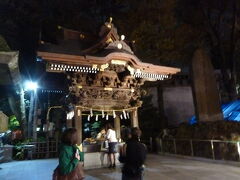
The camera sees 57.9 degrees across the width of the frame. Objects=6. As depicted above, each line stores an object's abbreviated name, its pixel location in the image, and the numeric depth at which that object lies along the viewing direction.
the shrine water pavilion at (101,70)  8.66
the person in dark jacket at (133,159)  4.02
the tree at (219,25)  17.25
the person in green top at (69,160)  3.66
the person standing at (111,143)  9.07
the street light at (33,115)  15.63
